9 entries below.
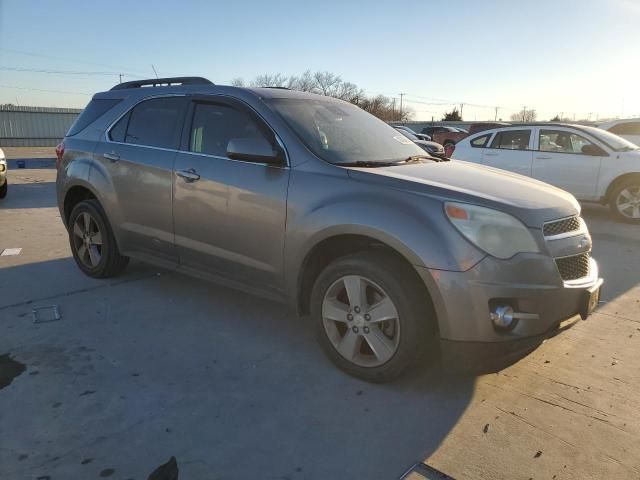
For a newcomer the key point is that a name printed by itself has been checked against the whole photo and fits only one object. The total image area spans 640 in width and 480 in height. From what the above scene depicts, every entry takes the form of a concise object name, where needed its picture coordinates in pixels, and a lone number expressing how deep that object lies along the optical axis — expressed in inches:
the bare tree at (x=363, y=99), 2954.0
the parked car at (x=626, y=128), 493.0
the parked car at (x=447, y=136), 1028.5
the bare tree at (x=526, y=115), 3403.1
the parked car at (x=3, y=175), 382.3
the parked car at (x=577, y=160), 341.7
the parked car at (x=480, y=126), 813.5
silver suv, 109.5
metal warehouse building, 1469.2
